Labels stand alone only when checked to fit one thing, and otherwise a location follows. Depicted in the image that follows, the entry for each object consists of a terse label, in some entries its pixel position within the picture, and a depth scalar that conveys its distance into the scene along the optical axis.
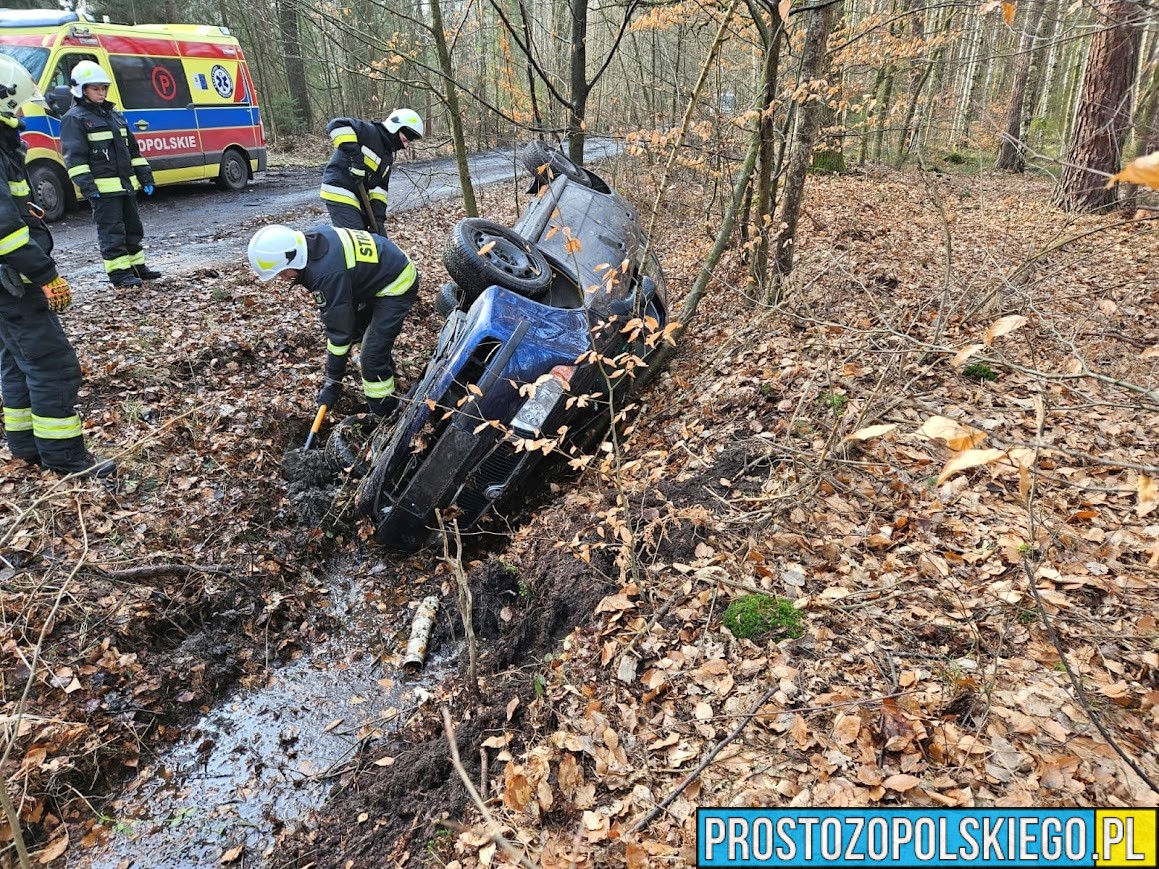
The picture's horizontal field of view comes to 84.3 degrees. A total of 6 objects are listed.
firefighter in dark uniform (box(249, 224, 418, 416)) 4.56
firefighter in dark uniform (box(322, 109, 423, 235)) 6.61
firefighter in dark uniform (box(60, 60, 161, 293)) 6.75
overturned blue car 4.07
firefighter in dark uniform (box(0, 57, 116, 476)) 3.97
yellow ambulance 9.71
